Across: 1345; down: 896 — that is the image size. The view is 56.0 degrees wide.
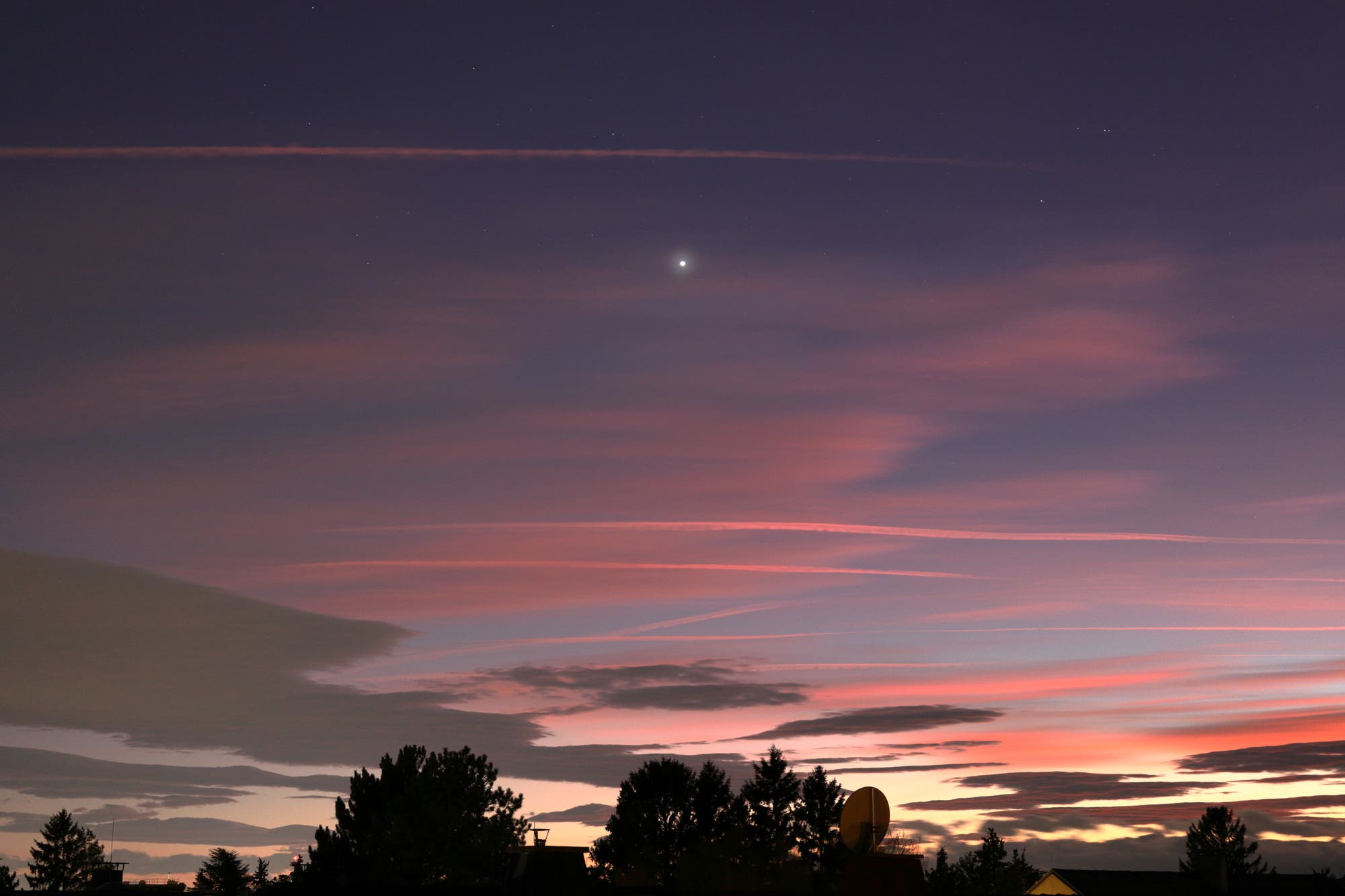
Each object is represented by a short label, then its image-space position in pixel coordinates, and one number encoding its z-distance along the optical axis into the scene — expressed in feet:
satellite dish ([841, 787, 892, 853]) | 129.08
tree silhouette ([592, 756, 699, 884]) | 395.75
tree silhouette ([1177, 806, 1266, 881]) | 501.56
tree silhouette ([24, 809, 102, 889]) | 543.80
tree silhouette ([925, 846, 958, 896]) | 380.17
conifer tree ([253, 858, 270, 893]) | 491.35
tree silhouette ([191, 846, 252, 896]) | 470.39
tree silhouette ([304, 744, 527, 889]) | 339.77
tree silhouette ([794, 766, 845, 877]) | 419.54
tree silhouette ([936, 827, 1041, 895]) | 395.55
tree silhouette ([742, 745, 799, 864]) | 418.72
